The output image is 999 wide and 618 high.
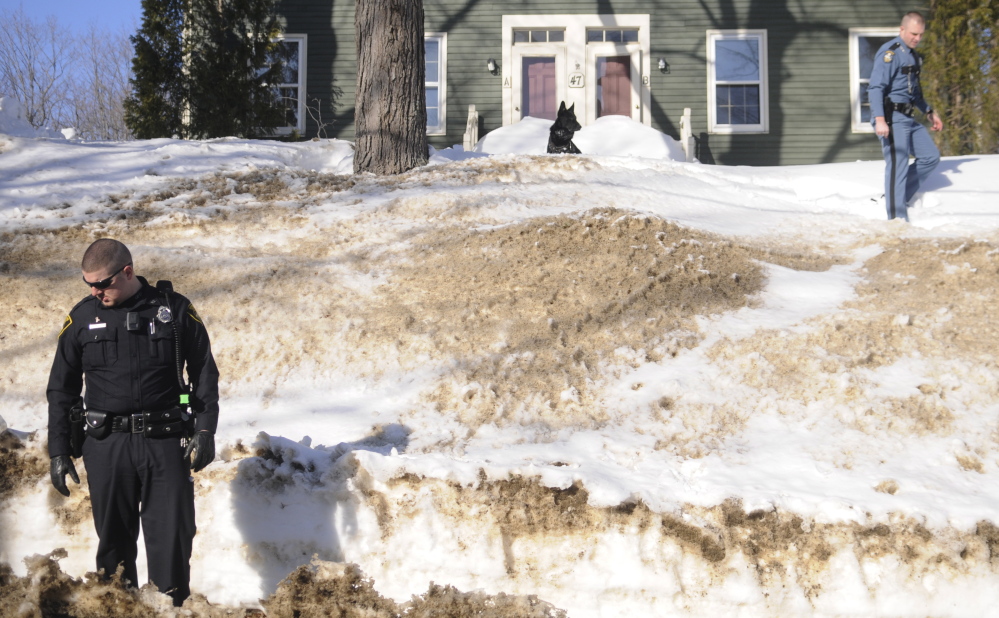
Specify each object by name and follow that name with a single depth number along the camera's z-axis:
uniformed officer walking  6.96
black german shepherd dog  9.79
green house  14.29
